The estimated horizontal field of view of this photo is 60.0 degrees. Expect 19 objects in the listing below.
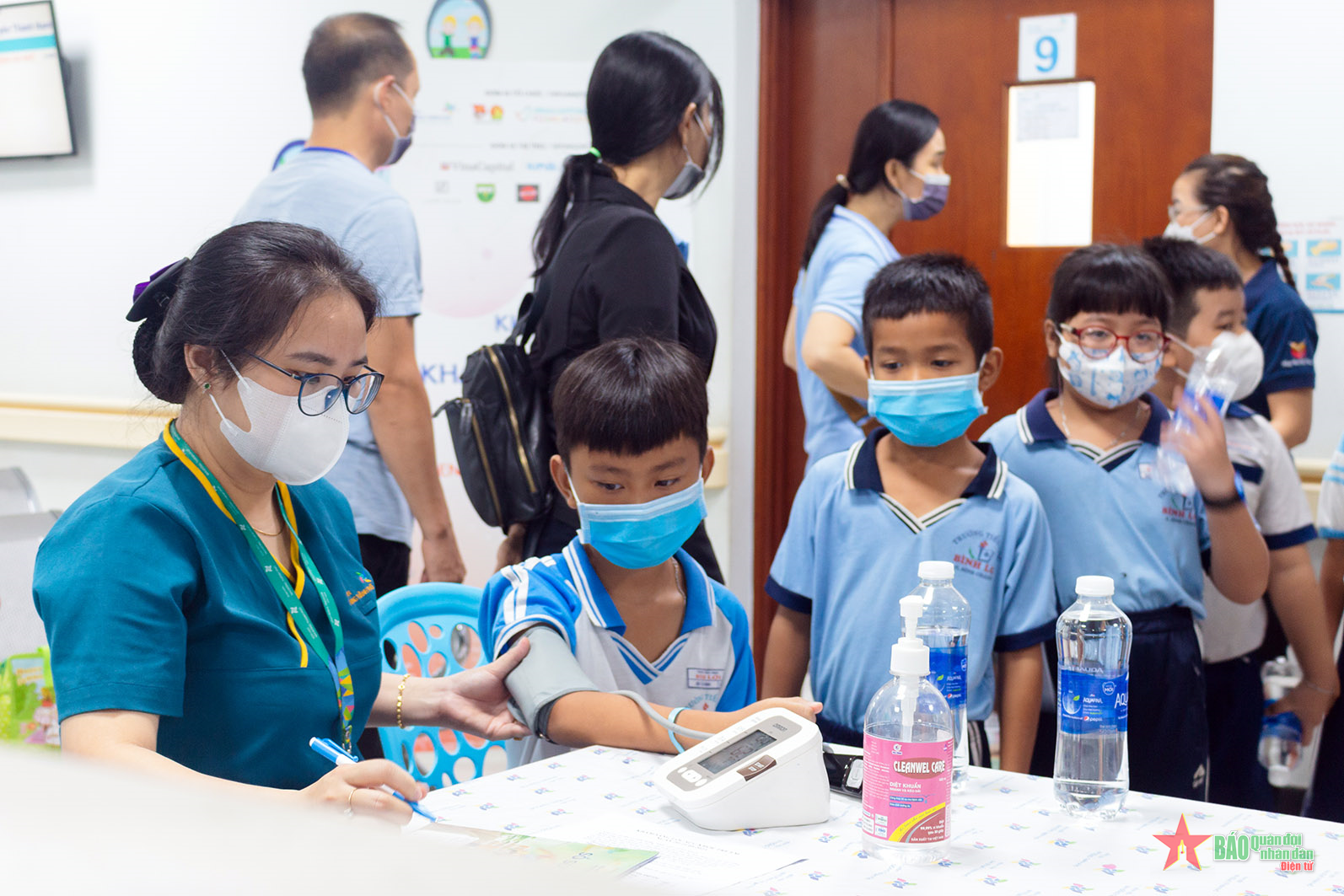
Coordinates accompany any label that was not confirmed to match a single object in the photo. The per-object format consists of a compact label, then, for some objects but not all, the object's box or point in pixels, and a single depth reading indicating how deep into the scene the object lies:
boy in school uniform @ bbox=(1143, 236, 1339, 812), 2.05
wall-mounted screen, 3.89
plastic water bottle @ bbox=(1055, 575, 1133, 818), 1.21
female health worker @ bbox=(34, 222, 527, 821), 1.05
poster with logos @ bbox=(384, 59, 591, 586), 3.34
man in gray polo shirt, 2.29
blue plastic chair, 1.90
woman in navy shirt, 2.66
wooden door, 3.12
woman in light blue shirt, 2.48
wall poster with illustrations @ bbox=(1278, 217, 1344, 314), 2.95
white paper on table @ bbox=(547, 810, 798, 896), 1.03
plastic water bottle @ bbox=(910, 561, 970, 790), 1.28
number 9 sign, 3.21
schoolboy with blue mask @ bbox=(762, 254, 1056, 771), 1.67
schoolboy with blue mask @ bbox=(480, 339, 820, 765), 1.52
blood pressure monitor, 1.14
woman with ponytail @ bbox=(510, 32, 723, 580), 1.91
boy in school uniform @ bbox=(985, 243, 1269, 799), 1.82
